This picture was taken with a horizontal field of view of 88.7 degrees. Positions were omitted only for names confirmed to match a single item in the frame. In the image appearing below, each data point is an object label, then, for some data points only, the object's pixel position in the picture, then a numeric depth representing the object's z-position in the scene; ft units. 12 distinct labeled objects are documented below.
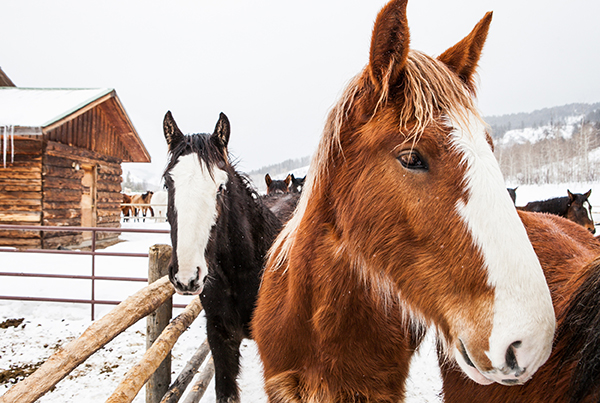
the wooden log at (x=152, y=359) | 5.68
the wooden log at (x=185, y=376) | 8.23
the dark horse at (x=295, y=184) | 31.09
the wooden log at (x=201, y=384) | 8.99
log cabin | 31.09
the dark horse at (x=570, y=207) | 30.35
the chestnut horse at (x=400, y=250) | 2.77
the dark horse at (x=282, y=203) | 12.80
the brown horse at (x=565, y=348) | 3.34
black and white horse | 7.28
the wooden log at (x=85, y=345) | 4.09
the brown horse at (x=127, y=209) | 90.46
